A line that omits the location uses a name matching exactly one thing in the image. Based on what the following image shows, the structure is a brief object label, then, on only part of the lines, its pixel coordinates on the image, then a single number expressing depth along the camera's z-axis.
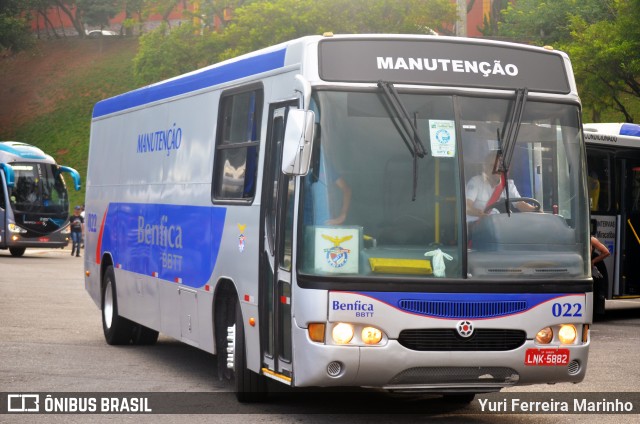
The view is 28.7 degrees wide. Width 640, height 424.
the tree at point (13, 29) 79.31
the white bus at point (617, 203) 19.81
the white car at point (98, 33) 89.03
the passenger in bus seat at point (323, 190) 8.95
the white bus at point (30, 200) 41.56
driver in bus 9.03
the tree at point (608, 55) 36.59
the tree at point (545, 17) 47.97
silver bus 8.80
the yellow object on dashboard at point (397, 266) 8.84
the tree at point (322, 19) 51.25
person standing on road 43.47
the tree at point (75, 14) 88.06
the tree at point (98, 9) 87.75
